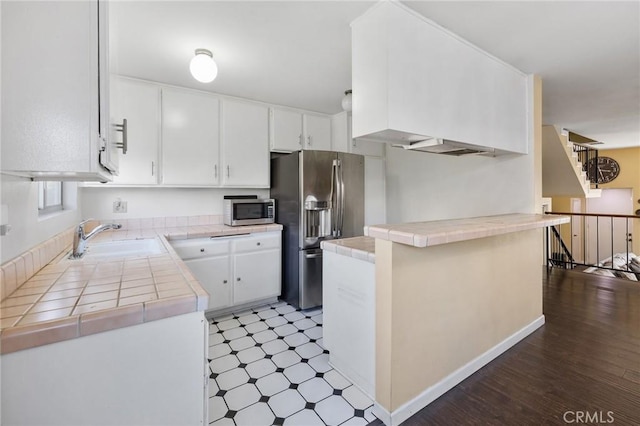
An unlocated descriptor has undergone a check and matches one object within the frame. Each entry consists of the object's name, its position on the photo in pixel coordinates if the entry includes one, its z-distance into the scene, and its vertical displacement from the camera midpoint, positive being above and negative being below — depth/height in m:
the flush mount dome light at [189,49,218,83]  2.06 +1.06
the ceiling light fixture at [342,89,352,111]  2.79 +1.09
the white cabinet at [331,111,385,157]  3.76 +0.97
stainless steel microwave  3.16 +0.03
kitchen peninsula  1.57 -0.57
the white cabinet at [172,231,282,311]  2.80 -0.53
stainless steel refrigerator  3.10 +0.04
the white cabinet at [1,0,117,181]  0.86 +0.40
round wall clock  7.06 +1.09
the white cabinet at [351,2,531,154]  1.66 +0.86
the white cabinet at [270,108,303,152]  3.50 +1.04
